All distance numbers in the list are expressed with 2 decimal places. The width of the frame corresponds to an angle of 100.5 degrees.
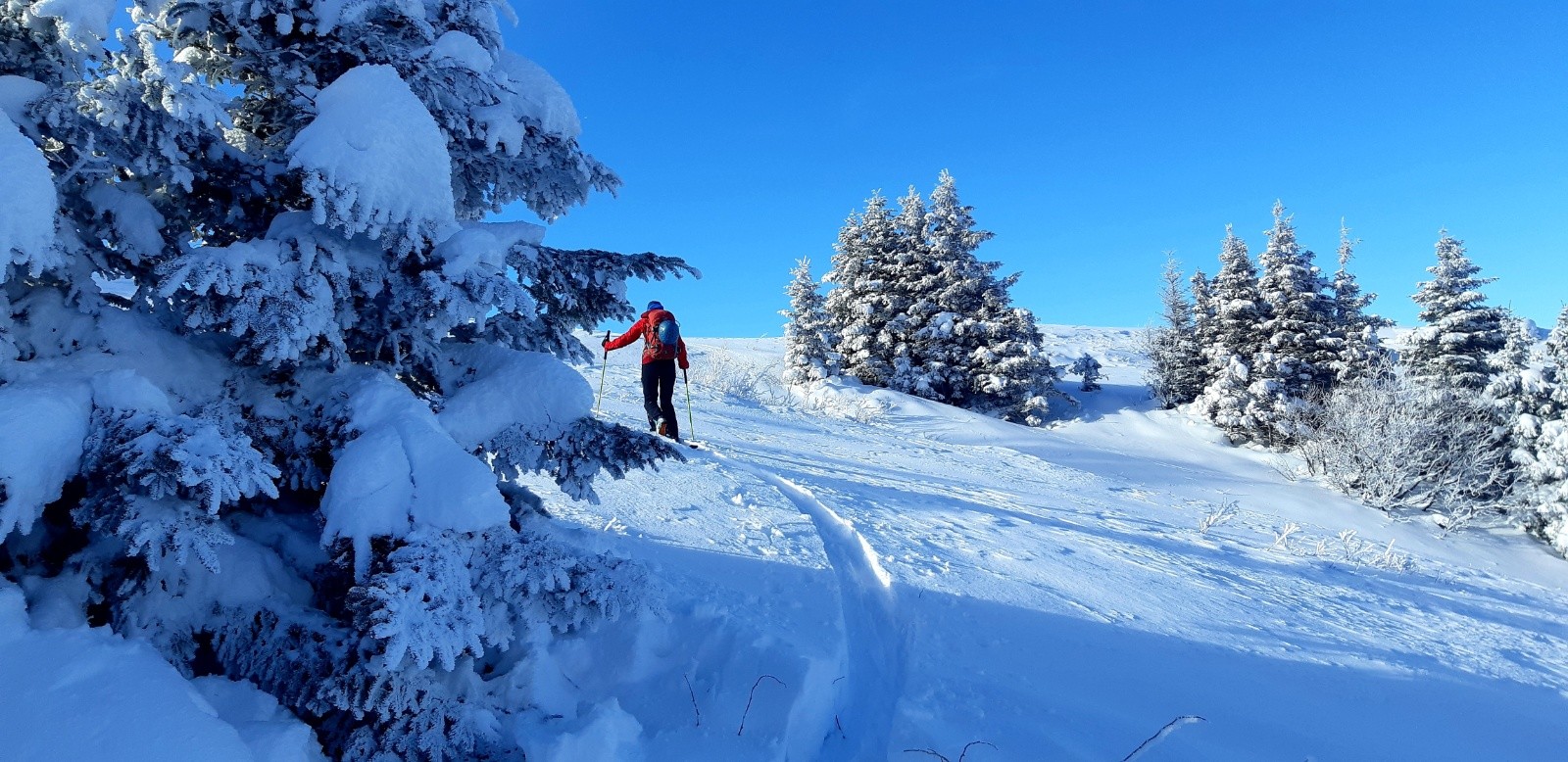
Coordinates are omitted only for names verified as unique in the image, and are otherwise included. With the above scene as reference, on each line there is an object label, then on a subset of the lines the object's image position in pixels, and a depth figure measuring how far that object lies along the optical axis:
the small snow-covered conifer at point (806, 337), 26.53
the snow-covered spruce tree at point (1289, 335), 23.48
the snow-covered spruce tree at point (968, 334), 24.50
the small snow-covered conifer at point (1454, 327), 21.95
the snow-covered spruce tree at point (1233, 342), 23.89
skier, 9.76
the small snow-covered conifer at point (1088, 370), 30.78
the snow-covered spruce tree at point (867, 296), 26.30
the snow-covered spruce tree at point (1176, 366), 29.02
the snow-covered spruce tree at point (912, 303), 25.31
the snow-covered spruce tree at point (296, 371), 2.18
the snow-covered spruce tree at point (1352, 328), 23.70
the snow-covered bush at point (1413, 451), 13.79
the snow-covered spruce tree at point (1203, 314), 28.27
